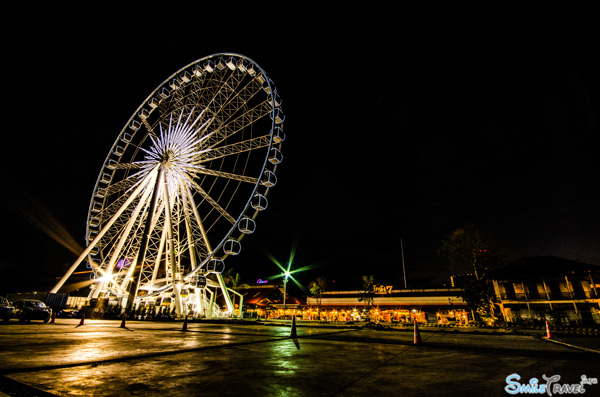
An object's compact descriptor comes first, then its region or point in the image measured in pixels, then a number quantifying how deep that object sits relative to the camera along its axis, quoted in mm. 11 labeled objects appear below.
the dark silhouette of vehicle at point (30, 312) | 17469
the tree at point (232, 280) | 50306
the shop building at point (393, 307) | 36212
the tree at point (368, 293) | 41469
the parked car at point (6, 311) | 16266
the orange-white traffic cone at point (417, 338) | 8407
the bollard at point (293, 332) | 10211
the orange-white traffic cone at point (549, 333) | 11492
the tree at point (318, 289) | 46588
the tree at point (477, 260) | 23312
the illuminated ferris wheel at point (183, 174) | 24109
